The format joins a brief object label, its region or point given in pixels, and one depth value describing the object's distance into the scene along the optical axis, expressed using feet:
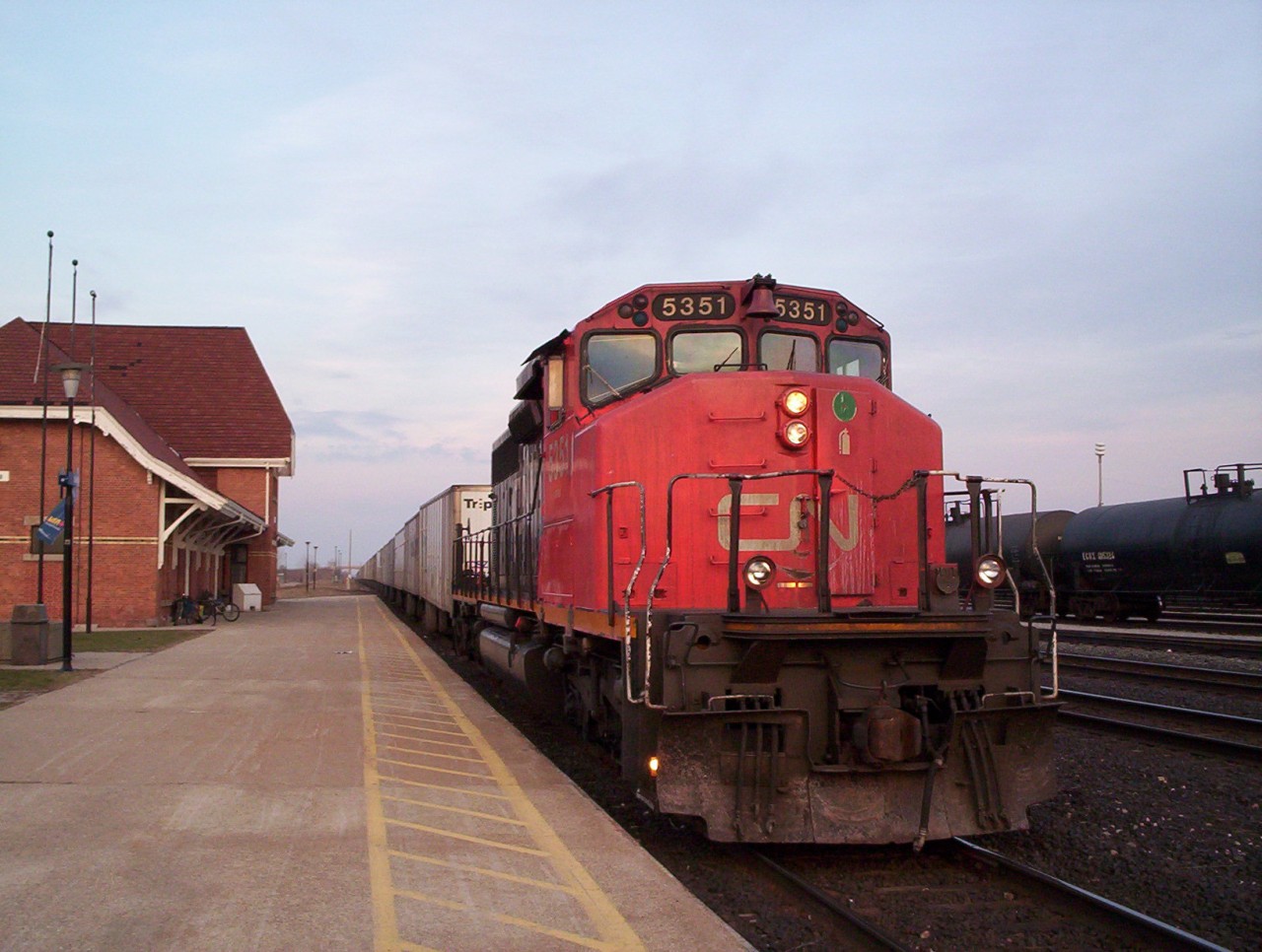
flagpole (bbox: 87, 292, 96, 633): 66.70
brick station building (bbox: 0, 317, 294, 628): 78.48
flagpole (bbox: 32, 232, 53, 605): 58.08
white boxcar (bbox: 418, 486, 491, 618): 64.34
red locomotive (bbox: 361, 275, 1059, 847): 18.43
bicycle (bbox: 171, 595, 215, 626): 86.33
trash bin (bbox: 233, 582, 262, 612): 112.68
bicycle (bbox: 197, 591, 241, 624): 90.37
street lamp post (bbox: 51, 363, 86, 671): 47.03
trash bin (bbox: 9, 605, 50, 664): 49.01
